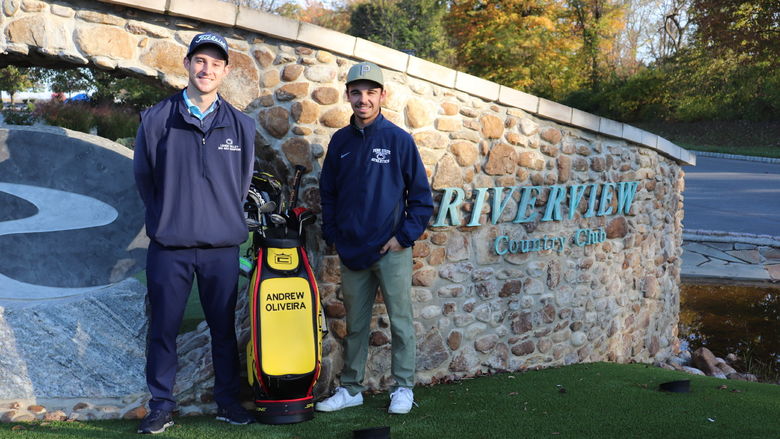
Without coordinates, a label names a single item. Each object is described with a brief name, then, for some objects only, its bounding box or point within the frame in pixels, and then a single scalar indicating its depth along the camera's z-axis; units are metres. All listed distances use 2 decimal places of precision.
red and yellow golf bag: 3.89
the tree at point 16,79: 25.11
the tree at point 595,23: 29.21
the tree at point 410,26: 31.06
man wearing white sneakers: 4.09
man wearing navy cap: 3.69
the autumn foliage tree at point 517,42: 23.47
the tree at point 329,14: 36.53
